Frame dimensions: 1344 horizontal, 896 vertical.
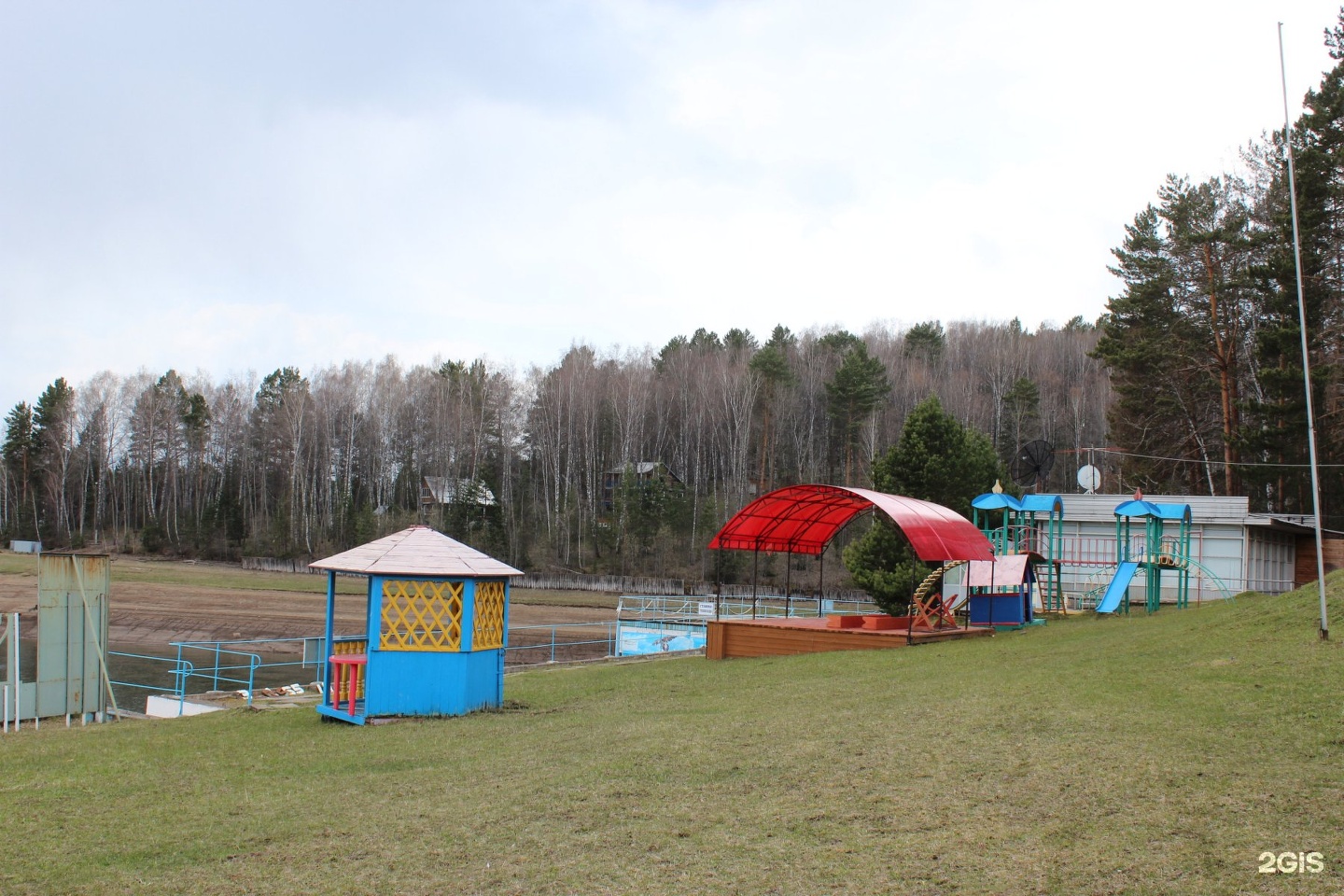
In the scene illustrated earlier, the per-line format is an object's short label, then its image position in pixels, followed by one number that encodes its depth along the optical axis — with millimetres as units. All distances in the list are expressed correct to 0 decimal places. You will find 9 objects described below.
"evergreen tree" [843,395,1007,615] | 31031
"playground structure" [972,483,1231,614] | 26703
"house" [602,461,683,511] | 66719
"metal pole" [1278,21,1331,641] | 10898
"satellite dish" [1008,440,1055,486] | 35844
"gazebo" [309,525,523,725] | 12578
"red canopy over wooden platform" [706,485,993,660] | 19734
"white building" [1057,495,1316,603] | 30953
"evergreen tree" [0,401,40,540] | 85812
